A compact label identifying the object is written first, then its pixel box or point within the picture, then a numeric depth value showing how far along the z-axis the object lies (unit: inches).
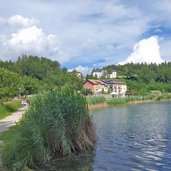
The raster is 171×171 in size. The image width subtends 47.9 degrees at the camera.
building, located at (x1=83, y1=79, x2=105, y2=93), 3059.3
